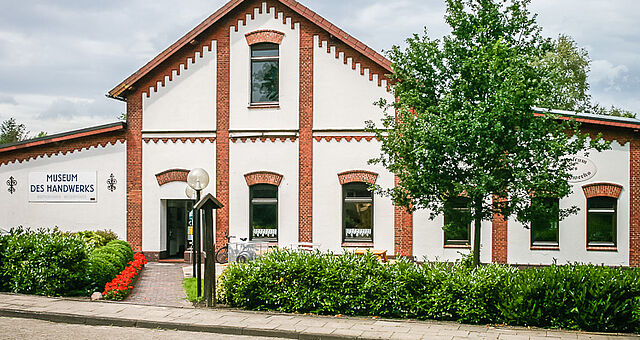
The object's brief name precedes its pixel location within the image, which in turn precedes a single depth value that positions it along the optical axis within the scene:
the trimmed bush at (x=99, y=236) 20.08
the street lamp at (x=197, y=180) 15.65
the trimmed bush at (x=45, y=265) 14.19
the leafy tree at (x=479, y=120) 12.75
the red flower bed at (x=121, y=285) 13.91
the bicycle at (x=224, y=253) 20.84
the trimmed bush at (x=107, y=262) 14.72
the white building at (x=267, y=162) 19.62
